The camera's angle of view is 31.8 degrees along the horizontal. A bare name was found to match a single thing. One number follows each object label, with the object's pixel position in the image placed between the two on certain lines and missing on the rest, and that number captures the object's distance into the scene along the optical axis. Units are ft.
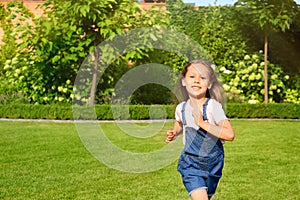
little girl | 10.30
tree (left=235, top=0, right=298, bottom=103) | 41.68
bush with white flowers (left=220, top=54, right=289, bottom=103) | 45.52
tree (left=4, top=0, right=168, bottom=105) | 38.81
